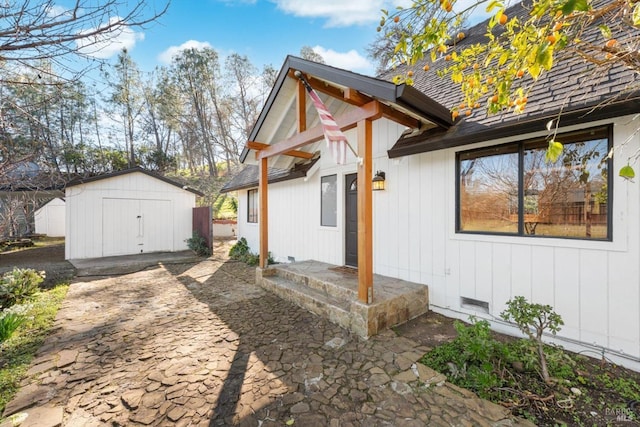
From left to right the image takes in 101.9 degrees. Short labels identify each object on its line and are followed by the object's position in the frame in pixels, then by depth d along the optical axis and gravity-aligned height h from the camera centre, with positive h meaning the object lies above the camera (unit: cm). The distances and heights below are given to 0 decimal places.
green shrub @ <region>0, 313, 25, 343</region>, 338 -149
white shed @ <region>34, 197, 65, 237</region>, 1662 -36
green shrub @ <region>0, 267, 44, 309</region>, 462 -134
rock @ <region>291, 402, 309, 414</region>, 232 -177
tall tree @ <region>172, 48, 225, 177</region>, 1916 +927
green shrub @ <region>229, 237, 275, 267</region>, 858 -152
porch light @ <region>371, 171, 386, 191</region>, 508 +63
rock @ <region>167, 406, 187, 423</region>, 226 -178
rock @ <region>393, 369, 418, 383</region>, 269 -173
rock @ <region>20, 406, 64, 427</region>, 220 -179
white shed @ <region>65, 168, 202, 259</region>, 937 -3
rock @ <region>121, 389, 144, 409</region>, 243 -179
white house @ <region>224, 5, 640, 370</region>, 282 +22
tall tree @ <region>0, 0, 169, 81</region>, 222 +171
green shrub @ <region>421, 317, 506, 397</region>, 253 -161
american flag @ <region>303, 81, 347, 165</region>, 350 +98
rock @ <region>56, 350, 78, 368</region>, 309 -178
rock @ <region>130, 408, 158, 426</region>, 224 -179
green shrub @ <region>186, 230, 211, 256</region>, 1042 -130
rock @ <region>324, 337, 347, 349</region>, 339 -173
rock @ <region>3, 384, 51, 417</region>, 238 -178
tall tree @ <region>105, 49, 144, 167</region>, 1844 +847
